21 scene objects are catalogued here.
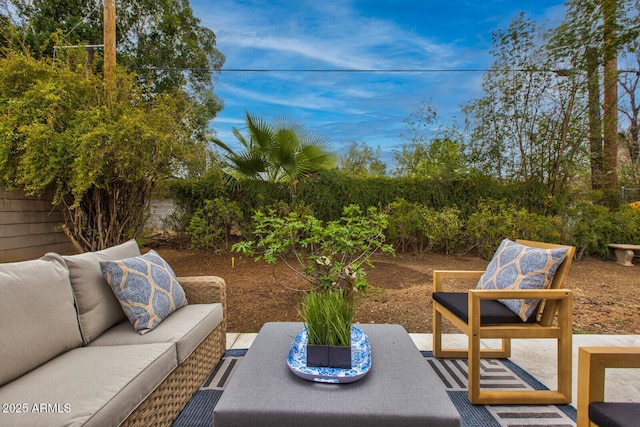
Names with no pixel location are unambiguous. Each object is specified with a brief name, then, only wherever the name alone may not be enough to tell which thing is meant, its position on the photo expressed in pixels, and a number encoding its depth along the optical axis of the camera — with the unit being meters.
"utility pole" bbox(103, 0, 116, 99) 3.72
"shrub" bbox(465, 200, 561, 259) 5.10
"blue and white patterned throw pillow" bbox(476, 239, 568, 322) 1.77
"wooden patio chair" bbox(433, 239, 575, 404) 1.66
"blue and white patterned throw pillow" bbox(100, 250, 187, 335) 1.62
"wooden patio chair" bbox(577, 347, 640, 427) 1.06
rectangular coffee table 1.02
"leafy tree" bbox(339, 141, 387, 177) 8.51
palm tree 4.63
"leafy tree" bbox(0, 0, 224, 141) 8.30
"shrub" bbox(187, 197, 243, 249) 5.23
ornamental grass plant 1.33
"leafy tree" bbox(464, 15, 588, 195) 5.38
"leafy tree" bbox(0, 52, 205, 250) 3.11
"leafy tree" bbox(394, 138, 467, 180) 5.66
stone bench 4.98
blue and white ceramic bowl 1.20
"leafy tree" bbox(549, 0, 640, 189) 4.97
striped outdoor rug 1.52
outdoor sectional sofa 1.01
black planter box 1.27
